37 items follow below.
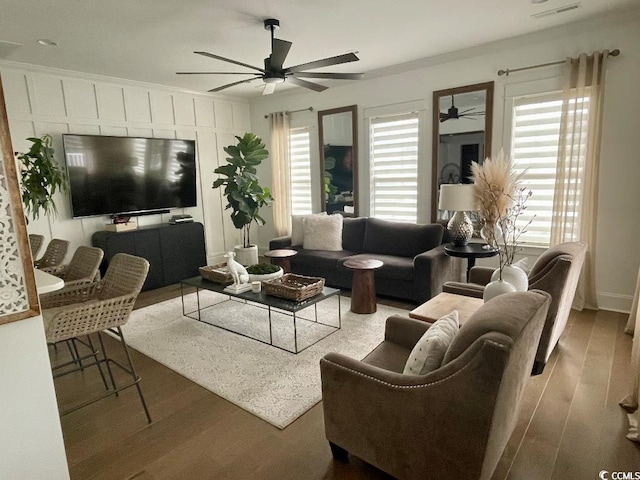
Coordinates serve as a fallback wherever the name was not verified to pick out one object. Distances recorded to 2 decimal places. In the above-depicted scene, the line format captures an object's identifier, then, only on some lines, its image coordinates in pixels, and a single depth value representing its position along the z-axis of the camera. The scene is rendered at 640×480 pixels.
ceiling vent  3.19
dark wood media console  4.73
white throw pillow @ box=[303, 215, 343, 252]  5.08
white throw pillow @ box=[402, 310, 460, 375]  1.51
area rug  2.53
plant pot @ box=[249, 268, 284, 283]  3.60
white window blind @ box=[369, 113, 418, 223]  4.91
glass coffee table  3.11
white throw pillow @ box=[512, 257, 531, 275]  2.81
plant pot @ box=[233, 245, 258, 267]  5.59
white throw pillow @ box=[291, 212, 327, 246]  5.34
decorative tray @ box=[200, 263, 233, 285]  3.66
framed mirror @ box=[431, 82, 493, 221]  4.29
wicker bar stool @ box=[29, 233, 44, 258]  3.43
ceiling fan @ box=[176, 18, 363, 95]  2.92
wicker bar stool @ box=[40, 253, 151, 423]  1.93
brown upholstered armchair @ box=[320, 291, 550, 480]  1.25
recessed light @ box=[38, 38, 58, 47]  3.54
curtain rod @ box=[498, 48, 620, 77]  3.47
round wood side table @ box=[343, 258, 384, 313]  3.88
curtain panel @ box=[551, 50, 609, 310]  3.57
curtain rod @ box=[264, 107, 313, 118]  5.80
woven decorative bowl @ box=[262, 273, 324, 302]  3.12
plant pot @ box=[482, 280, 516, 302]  2.09
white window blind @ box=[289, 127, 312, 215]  6.04
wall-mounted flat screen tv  4.66
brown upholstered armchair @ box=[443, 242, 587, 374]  2.35
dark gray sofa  3.98
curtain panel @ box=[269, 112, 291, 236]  6.15
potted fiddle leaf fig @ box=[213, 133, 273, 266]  5.31
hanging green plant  3.60
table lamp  3.46
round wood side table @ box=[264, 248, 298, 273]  4.47
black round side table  3.55
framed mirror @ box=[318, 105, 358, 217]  5.40
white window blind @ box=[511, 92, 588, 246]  3.87
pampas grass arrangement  2.22
